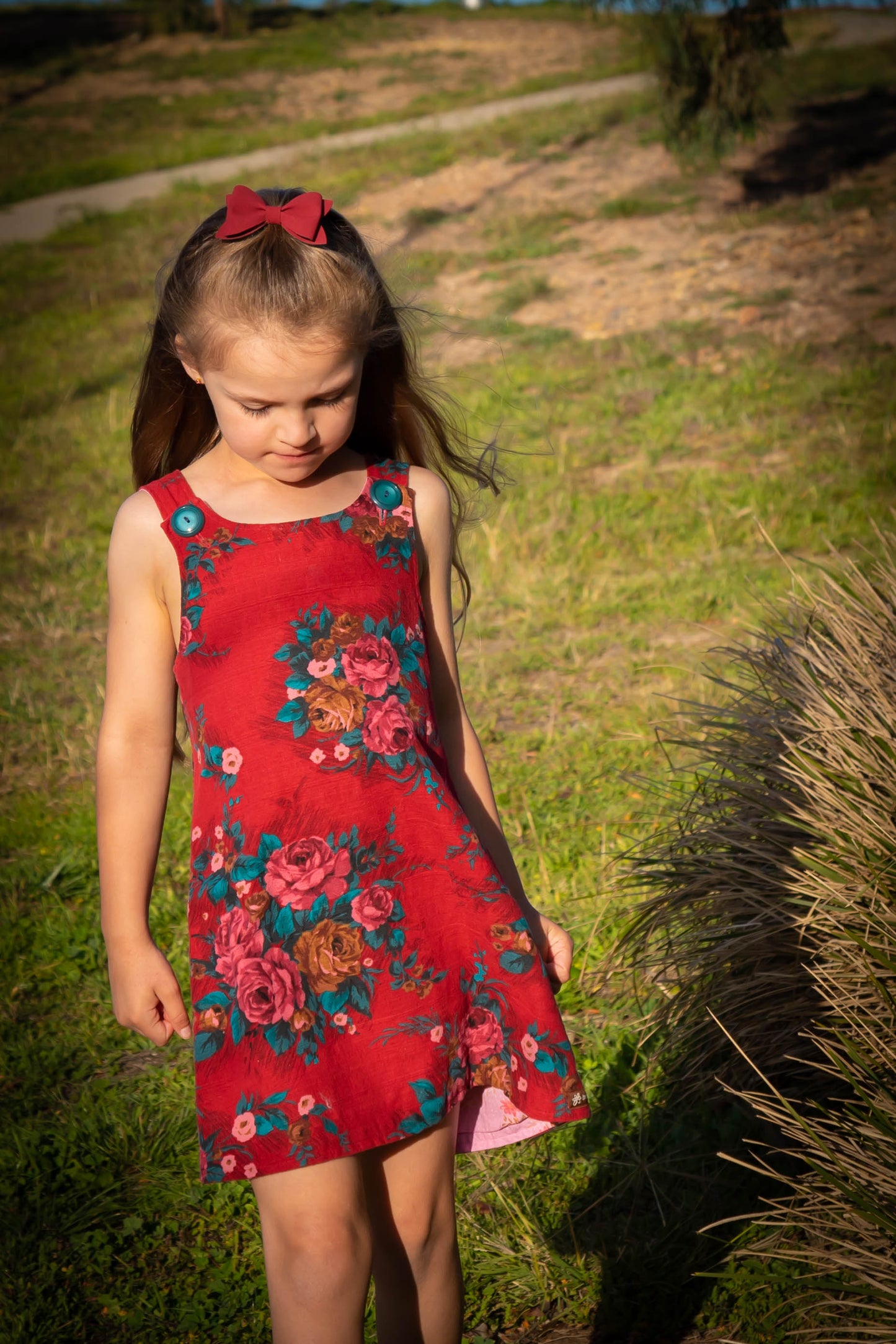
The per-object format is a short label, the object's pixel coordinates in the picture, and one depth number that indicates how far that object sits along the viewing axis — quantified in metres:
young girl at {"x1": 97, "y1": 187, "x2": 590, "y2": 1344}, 1.41
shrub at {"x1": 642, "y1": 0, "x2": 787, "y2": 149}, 10.37
